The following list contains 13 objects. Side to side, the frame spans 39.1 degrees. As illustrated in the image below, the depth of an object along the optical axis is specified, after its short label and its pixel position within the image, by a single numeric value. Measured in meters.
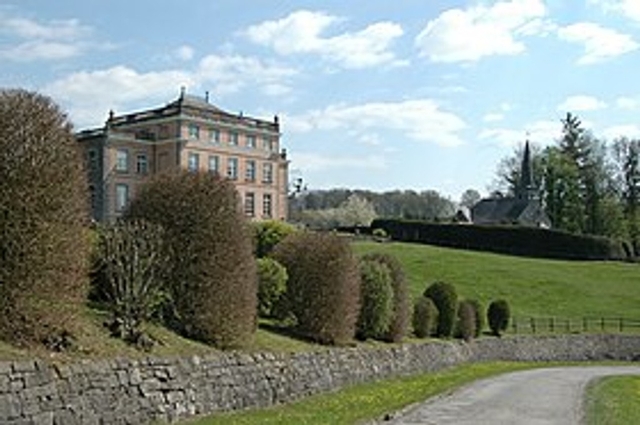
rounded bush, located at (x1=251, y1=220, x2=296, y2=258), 32.66
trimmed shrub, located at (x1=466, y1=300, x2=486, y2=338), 39.70
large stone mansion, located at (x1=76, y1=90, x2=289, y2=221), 72.88
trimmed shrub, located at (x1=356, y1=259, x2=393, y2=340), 27.58
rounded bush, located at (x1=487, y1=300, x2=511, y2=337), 44.03
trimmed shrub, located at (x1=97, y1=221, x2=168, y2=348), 16.50
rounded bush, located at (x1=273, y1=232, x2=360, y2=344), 23.84
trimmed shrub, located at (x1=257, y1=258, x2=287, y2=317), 22.83
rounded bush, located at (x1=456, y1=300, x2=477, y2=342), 37.78
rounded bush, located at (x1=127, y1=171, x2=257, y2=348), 18.31
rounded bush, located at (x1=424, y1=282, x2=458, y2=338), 36.22
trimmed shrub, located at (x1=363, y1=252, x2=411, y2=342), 29.16
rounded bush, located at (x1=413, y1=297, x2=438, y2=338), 34.25
